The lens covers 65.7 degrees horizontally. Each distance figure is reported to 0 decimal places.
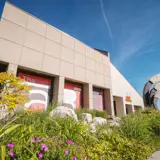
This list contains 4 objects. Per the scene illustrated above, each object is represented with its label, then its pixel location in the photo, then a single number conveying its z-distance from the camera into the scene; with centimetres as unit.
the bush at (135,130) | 441
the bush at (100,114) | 1110
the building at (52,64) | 891
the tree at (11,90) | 607
